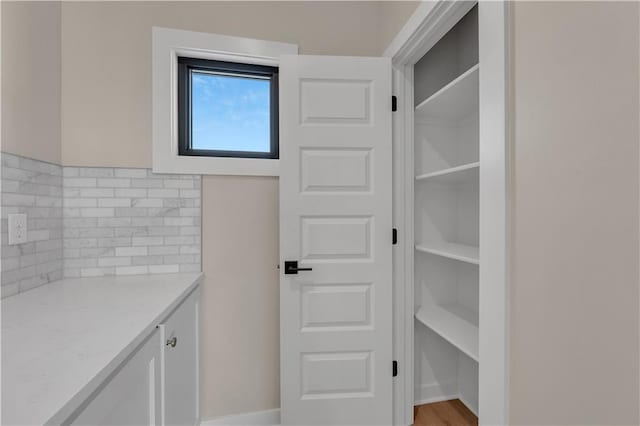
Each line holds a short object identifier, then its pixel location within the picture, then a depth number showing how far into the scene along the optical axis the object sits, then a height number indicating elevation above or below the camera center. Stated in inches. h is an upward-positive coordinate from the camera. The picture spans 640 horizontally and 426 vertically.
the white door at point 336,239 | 59.6 -5.4
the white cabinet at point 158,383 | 26.1 -20.9
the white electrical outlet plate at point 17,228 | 43.5 -2.2
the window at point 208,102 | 61.3 +26.4
